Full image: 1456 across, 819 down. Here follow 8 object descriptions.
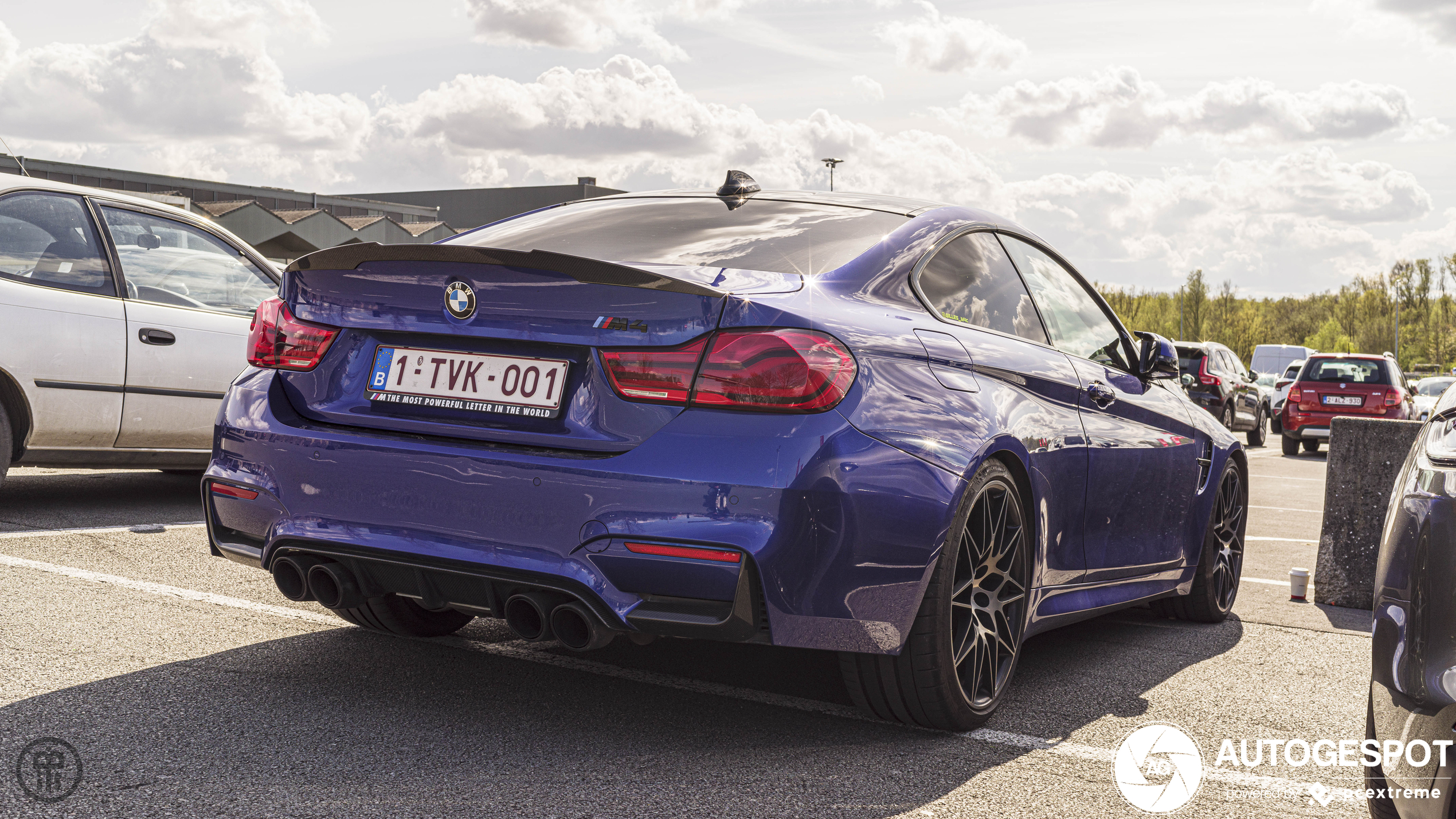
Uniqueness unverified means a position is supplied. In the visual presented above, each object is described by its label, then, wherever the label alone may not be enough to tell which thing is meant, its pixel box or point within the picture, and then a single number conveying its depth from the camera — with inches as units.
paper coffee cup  230.1
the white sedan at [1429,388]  1190.3
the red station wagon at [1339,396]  778.8
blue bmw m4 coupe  115.2
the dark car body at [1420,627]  82.2
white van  1515.7
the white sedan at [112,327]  238.2
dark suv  778.2
